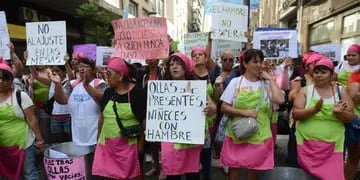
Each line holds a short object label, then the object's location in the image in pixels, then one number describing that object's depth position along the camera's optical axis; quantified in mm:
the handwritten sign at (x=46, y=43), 4496
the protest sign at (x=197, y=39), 6477
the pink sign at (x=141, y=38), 3902
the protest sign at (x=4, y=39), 4594
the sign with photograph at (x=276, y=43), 4895
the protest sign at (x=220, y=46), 6664
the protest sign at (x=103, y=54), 5699
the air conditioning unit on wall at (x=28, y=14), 12992
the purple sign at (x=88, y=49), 5445
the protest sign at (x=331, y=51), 6238
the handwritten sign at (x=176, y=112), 3141
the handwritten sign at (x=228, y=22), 5180
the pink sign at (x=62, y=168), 3682
